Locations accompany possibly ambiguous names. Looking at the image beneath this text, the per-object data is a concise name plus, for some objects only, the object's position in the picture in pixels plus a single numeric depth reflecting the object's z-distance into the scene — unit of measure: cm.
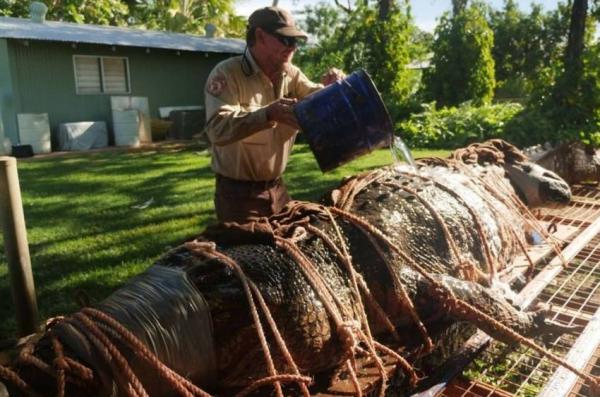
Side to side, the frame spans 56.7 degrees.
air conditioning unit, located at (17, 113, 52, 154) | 1212
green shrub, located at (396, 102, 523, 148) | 1167
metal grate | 258
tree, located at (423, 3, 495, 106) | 1480
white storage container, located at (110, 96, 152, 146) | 1346
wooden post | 284
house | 1253
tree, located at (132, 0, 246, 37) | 2198
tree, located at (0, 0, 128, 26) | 1981
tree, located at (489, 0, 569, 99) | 2184
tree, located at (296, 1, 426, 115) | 1366
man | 279
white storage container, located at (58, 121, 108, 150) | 1277
